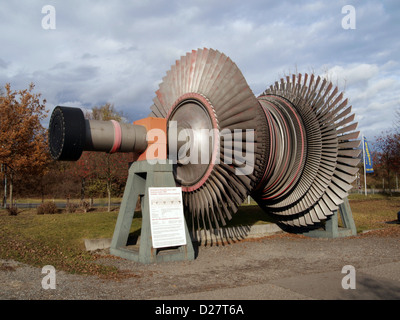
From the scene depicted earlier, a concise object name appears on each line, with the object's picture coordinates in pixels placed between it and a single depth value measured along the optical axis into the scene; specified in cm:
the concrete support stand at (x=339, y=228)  1081
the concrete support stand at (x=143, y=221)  742
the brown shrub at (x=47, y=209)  1468
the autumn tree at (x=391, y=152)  2970
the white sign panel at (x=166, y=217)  748
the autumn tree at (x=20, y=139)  1694
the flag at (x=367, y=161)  3312
